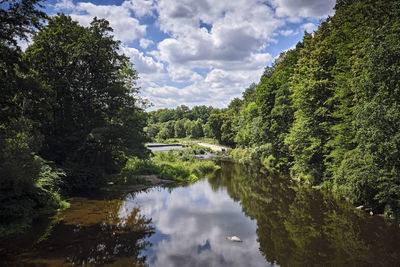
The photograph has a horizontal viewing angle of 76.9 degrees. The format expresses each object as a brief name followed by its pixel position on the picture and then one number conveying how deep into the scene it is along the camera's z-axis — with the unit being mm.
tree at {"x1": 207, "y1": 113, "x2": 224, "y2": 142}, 77375
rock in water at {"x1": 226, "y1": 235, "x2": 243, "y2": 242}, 12373
